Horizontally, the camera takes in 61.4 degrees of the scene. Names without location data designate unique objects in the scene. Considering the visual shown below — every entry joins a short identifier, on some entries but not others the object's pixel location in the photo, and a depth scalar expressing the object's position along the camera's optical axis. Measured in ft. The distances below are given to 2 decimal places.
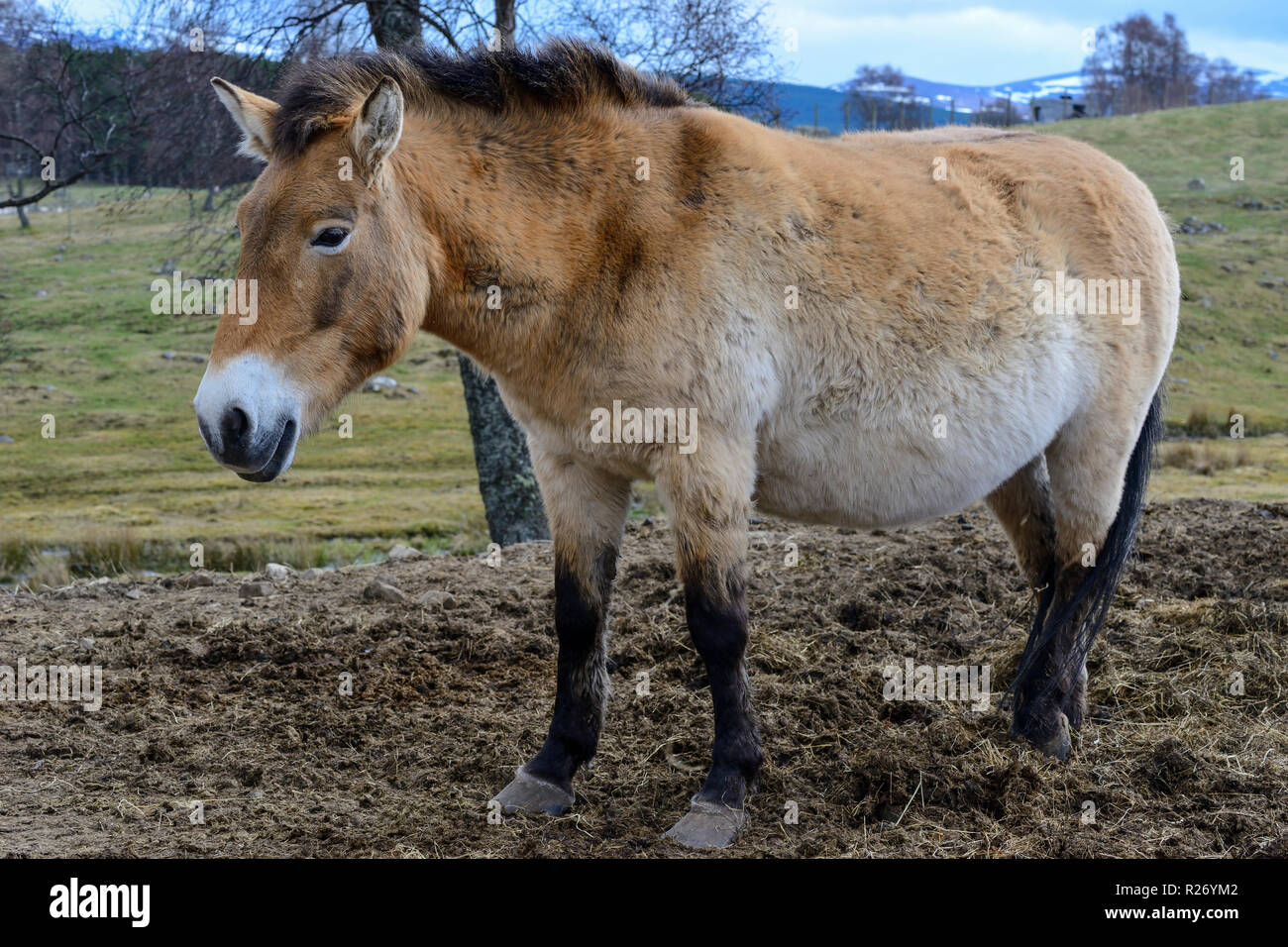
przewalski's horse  12.72
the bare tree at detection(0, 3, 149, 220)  30.45
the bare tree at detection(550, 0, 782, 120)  34.96
